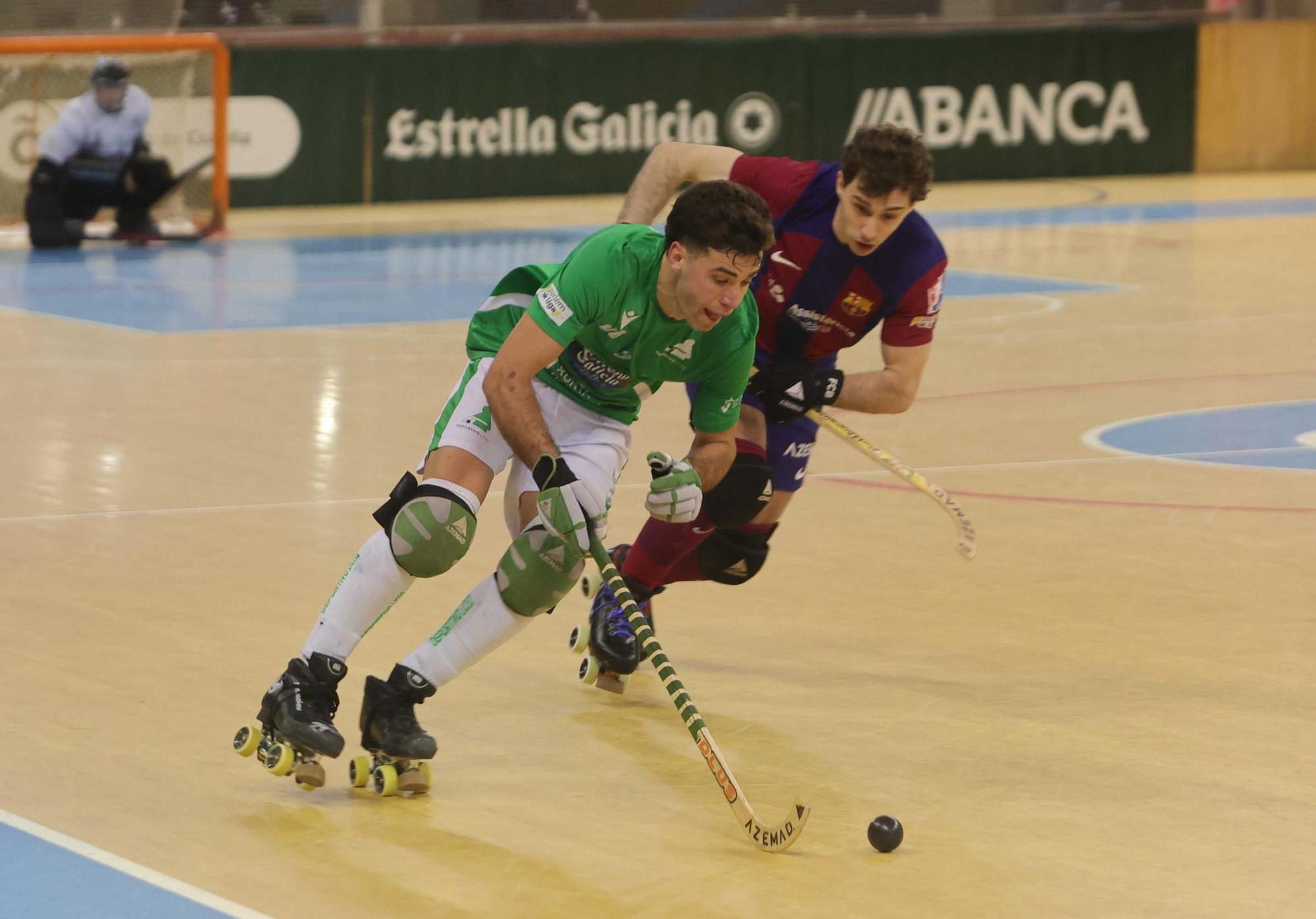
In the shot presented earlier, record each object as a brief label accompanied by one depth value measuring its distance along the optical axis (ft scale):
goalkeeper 121.70
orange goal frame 129.90
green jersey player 34.19
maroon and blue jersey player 43.98
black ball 31.99
